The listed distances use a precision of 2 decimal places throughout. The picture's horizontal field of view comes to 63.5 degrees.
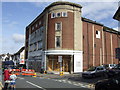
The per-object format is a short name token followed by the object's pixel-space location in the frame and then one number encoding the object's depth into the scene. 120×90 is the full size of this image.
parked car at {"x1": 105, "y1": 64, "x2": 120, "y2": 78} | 12.43
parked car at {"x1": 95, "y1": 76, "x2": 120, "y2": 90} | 4.77
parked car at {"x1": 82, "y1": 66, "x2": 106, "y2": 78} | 12.54
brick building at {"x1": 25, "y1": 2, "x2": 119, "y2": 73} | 17.79
